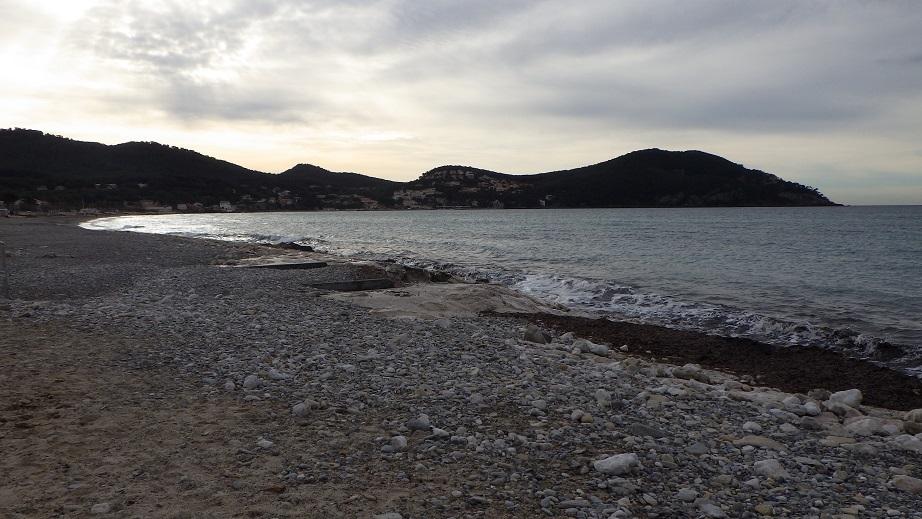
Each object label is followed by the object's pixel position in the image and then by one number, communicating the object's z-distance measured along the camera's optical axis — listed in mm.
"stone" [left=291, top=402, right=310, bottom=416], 6328
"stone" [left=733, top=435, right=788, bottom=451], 5859
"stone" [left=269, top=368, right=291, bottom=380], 7598
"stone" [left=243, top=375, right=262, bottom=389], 7262
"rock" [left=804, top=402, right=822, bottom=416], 7254
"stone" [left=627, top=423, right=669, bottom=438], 5973
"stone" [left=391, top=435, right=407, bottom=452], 5477
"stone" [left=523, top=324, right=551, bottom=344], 11148
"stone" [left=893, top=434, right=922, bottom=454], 6000
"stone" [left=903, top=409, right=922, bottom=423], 7082
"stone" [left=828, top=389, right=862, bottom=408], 8086
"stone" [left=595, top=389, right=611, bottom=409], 6906
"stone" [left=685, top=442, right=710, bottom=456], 5562
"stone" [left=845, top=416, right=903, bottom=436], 6539
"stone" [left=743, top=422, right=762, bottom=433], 6328
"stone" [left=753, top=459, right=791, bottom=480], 5113
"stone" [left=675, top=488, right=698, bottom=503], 4625
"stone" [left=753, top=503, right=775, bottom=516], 4457
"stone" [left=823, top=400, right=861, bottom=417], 7367
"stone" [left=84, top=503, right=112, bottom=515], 4145
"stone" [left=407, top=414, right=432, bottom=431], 5984
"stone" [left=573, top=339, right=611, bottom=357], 10935
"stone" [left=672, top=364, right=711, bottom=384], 9227
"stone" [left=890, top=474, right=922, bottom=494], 4930
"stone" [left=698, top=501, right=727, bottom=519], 4387
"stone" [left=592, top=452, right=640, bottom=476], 5055
